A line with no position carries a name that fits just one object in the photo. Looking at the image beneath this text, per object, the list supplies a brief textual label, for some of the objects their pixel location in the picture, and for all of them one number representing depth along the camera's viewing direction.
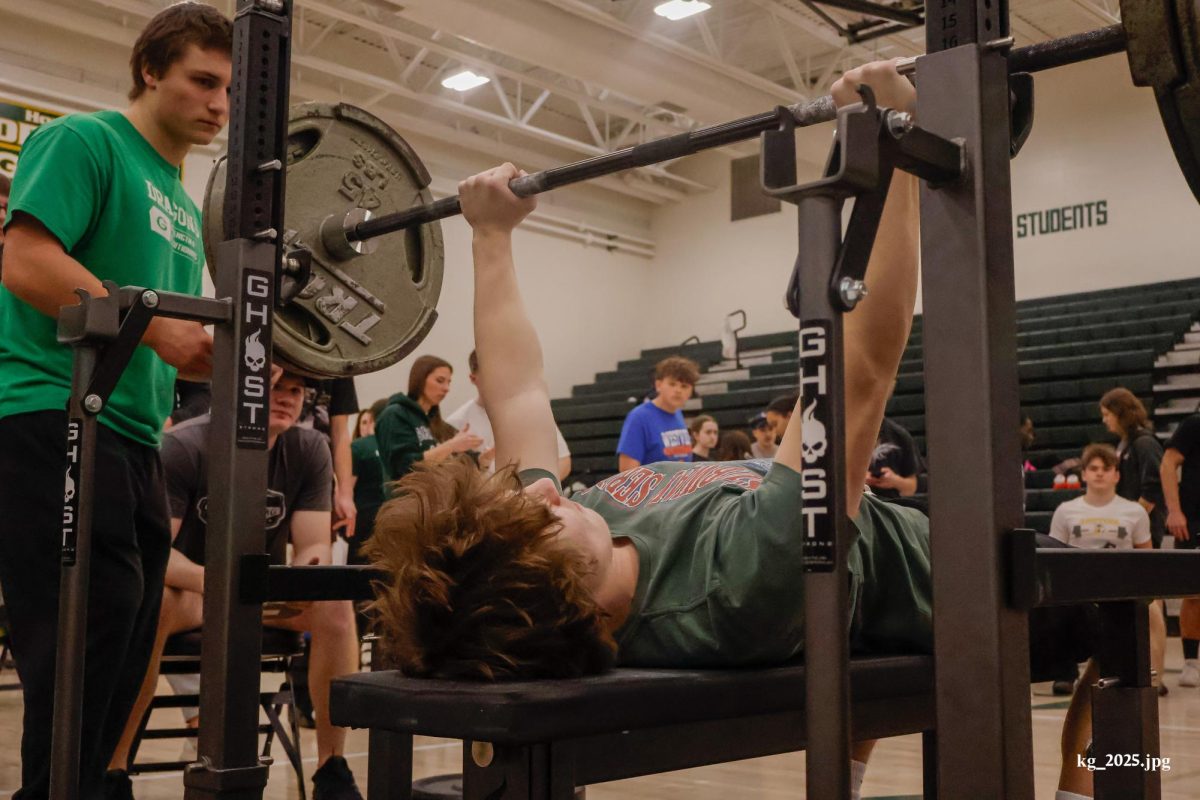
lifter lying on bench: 1.27
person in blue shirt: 5.46
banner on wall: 7.71
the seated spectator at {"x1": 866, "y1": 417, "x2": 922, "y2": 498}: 4.57
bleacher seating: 8.18
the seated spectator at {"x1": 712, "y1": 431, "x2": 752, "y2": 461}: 5.94
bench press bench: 1.16
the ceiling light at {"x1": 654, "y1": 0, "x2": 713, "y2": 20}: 8.46
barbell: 1.81
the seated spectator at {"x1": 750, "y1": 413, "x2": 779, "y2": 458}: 6.13
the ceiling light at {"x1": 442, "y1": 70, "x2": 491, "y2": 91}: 9.96
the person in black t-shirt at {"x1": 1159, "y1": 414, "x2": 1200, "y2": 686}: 4.72
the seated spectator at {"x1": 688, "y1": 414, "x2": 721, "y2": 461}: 6.67
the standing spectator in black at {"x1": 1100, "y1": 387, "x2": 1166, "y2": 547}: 5.34
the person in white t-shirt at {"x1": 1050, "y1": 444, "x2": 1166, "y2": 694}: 4.89
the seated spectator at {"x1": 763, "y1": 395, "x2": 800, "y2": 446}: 5.09
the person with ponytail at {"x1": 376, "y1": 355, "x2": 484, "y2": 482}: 4.12
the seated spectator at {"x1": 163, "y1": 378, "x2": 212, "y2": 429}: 3.50
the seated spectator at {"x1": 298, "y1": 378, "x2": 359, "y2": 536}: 3.79
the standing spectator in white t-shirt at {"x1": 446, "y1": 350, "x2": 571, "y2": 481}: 4.72
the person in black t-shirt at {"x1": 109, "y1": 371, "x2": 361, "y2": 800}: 2.54
